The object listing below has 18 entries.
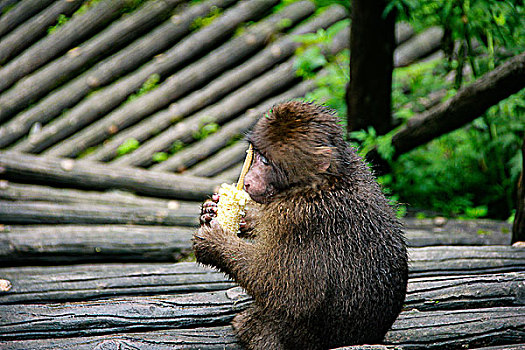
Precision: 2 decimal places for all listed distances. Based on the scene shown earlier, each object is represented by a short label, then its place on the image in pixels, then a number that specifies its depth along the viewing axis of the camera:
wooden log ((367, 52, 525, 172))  7.27
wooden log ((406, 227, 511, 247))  8.23
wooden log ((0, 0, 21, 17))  12.18
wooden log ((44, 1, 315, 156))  11.97
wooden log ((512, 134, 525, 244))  7.69
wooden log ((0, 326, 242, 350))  5.29
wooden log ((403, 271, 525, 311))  6.20
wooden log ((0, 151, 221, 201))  10.73
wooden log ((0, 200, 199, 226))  9.59
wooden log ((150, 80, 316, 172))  12.12
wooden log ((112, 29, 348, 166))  12.03
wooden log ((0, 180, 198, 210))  10.33
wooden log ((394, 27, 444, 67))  13.19
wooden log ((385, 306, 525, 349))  5.54
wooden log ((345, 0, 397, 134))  8.90
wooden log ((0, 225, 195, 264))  8.41
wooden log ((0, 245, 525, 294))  6.29
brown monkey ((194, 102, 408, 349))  4.75
